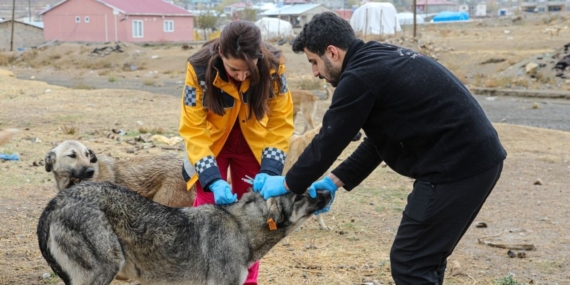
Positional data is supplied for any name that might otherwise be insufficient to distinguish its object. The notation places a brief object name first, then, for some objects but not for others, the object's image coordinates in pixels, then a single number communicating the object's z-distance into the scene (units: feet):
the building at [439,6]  442.09
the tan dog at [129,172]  21.40
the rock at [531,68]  82.87
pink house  199.93
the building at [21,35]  199.93
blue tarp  278.87
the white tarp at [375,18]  188.55
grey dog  14.05
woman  14.52
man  12.42
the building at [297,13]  266.98
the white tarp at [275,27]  184.03
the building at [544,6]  302.66
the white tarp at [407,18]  256.85
